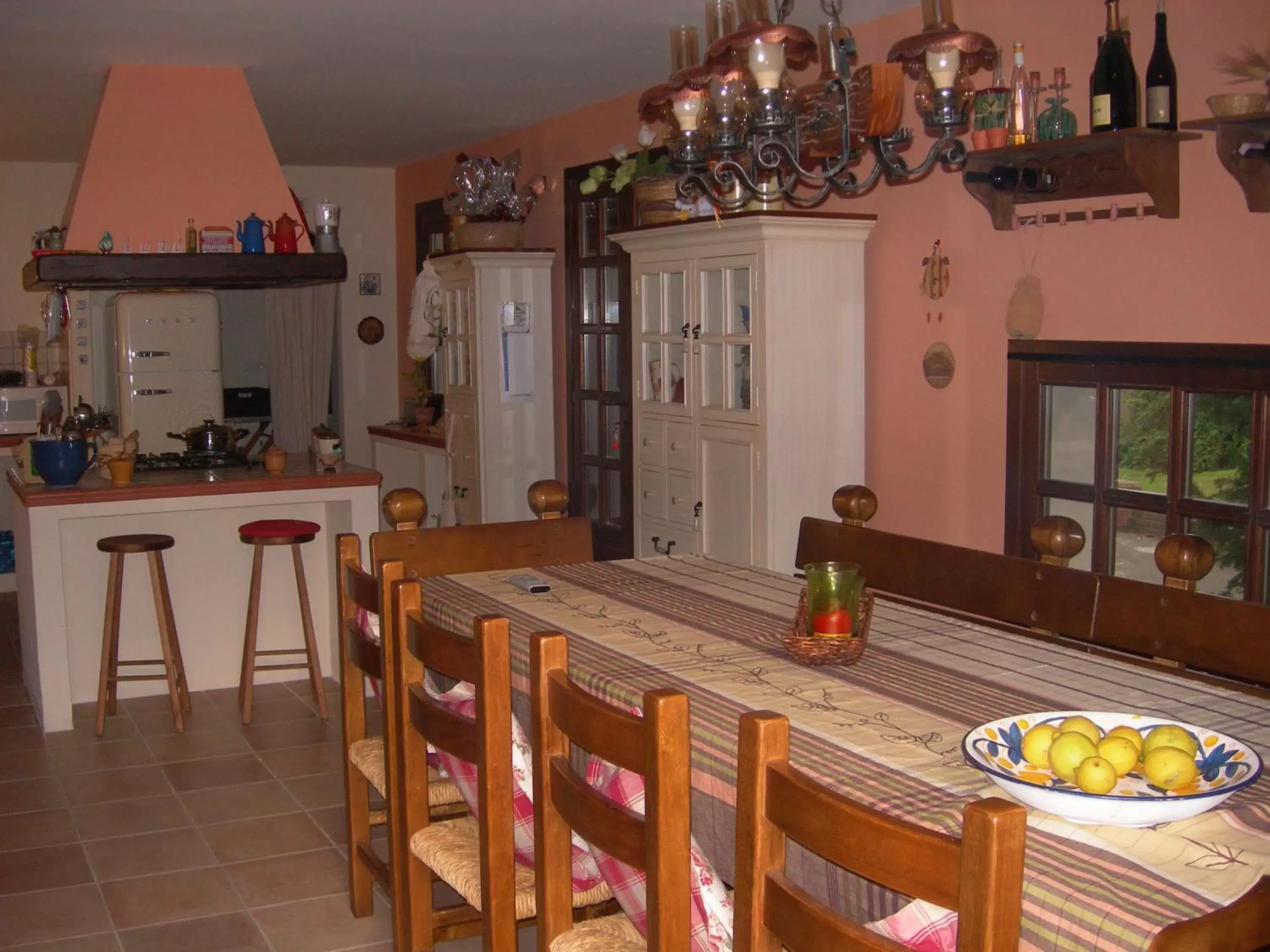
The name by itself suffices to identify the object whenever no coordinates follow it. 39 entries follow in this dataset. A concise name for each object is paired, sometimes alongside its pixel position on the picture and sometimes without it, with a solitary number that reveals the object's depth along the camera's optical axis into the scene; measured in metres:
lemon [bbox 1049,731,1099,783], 1.66
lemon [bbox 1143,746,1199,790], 1.63
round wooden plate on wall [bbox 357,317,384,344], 8.70
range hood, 5.31
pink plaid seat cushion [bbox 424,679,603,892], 2.26
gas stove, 5.54
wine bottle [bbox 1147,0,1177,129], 3.29
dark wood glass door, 6.20
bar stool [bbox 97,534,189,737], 4.69
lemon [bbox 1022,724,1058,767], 1.73
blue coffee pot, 5.45
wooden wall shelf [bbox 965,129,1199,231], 3.35
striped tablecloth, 1.43
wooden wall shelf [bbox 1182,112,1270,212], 3.07
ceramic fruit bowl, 1.55
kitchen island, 4.75
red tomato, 2.36
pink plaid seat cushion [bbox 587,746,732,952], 1.81
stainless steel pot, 5.66
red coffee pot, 5.49
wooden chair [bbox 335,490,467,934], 2.65
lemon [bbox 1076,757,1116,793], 1.59
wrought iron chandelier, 2.58
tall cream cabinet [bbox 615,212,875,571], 4.42
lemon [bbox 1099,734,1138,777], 1.66
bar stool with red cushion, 4.80
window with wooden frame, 3.34
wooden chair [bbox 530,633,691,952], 1.70
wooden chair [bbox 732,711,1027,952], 1.20
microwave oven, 7.66
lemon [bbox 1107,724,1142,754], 1.71
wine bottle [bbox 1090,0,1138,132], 3.36
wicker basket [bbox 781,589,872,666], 2.36
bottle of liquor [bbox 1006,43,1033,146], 3.66
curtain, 8.65
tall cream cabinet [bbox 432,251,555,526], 6.55
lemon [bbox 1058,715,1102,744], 1.72
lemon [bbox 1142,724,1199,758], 1.69
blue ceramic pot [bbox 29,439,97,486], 4.88
